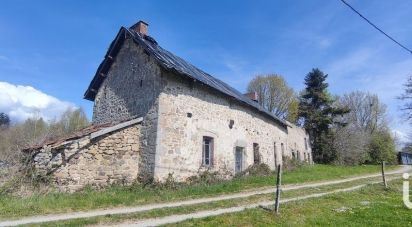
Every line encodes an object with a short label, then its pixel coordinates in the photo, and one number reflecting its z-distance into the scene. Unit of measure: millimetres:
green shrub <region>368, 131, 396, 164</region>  38000
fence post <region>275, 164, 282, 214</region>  8266
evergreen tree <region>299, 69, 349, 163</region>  33094
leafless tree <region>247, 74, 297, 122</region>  41094
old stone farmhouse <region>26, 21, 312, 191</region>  11805
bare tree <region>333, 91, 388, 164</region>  33125
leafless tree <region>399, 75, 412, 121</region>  27781
